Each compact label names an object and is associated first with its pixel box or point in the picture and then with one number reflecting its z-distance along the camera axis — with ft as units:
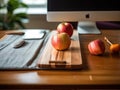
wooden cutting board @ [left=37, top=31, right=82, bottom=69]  2.90
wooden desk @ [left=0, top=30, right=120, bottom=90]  2.52
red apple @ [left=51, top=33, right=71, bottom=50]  3.42
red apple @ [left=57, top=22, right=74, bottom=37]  4.18
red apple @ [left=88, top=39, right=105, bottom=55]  3.31
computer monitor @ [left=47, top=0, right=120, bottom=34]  5.17
